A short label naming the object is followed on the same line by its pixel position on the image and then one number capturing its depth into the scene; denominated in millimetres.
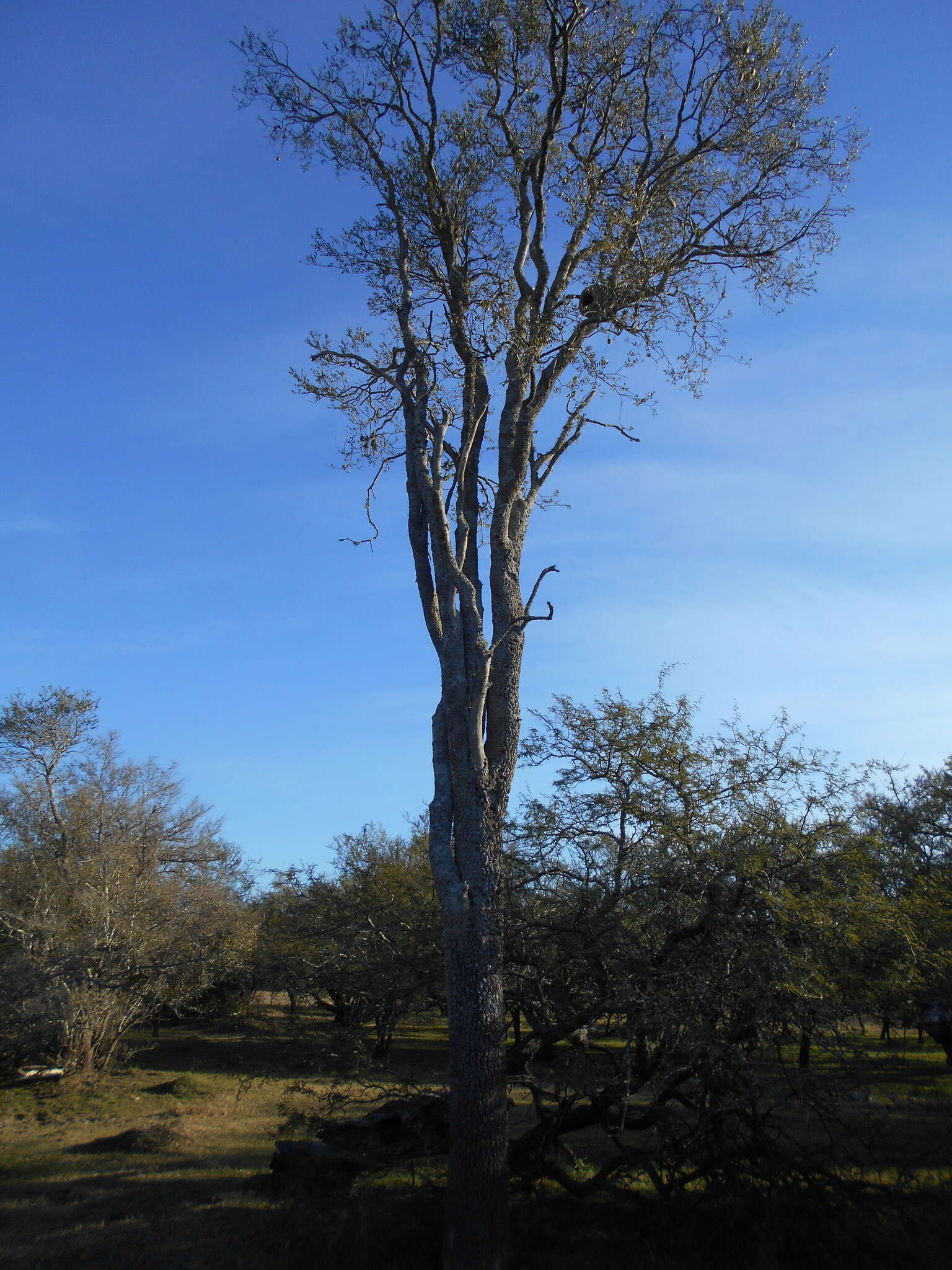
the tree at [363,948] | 8016
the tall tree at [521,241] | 8086
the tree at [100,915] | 17375
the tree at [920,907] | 6992
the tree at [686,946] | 6320
